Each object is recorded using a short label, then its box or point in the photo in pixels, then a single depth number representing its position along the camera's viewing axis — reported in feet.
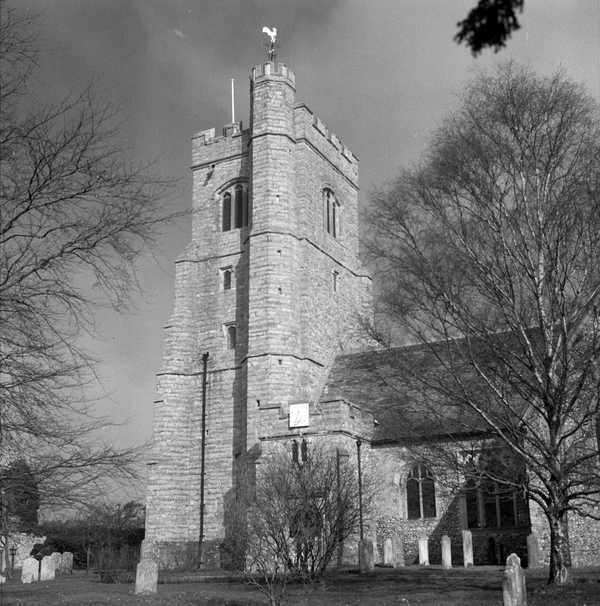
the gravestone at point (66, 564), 96.22
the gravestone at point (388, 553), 80.22
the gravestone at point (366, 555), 70.33
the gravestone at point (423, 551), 81.46
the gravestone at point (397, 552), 80.73
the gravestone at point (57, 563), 93.12
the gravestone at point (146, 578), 57.67
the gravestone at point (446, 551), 74.69
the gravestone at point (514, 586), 37.96
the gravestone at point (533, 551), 70.69
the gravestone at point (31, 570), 82.86
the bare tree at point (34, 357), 28.81
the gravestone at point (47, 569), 84.79
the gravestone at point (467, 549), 76.07
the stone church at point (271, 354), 89.45
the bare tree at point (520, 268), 47.75
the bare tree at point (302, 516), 60.95
